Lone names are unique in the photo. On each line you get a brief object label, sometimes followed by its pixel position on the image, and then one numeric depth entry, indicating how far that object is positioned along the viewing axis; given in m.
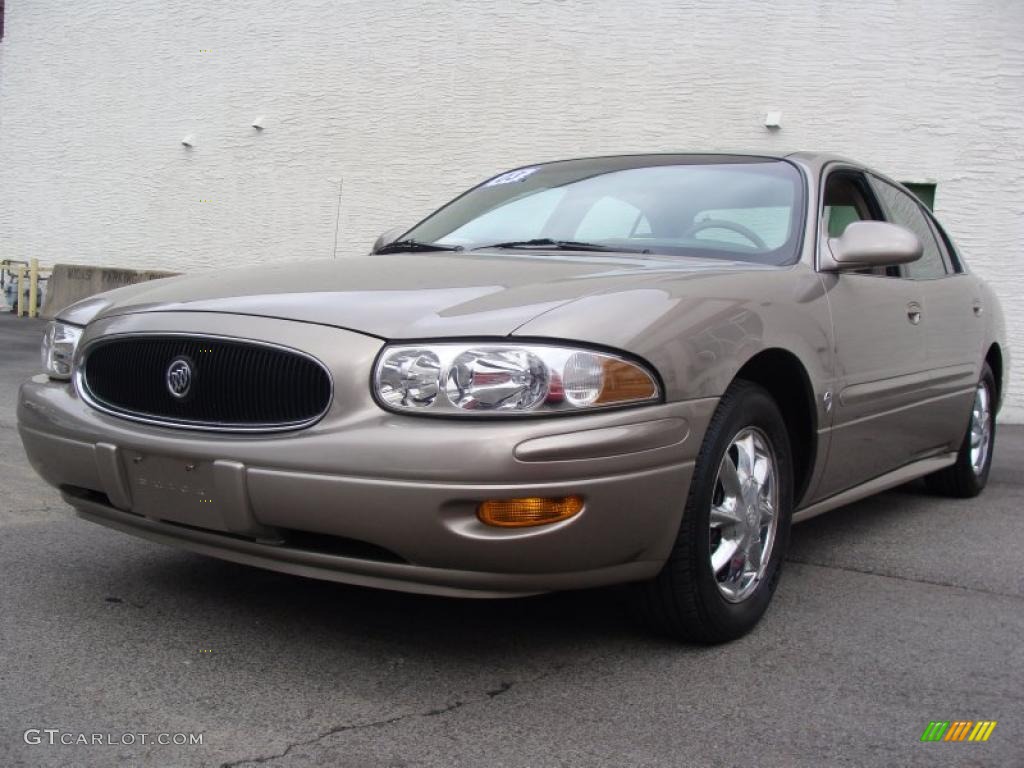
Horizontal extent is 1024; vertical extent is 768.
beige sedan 2.61
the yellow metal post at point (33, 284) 16.81
